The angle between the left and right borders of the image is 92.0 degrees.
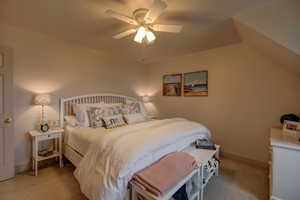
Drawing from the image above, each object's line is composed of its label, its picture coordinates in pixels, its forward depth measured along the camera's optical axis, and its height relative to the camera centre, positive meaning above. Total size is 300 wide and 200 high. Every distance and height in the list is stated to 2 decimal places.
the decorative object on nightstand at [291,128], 2.00 -0.41
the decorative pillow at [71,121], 2.76 -0.42
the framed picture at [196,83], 3.48 +0.39
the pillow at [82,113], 2.74 -0.27
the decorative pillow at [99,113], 2.73 -0.28
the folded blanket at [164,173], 1.30 -0.74
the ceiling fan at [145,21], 1.61 +0.98
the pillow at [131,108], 3.19 -0.21
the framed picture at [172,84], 3.98 +0.42
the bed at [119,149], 1.40 -0.61
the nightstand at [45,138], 2.36 -0.77
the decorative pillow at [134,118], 3.05 -0.41
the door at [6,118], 2.22 -0.30
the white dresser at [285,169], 1.64 -0.82
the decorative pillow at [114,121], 2.73 -0.43
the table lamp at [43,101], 2.46 -0.04
